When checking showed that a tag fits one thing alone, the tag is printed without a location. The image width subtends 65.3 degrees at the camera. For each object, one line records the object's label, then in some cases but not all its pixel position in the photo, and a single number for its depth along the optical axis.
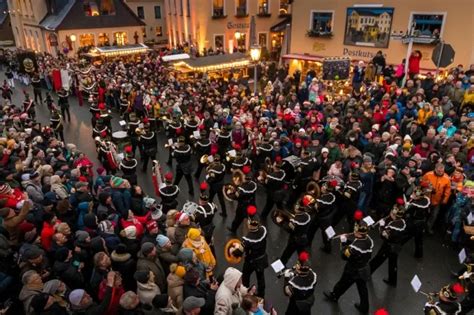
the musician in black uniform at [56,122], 13.95
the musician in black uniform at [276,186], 8.63
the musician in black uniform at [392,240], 6.71
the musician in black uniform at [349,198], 8.15
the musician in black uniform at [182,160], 10.07
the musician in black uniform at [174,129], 12.63
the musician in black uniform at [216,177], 9.06
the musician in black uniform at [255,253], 6.30
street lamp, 13.89
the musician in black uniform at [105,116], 13.88
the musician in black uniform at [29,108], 15.91
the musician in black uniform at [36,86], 20.02
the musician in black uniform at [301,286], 5.51
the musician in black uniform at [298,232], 6.85
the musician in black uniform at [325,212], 7.60
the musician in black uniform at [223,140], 11.77
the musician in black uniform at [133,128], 12.77
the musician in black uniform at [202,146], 11.16
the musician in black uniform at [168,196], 8.14
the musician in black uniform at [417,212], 7.21
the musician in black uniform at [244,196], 8.21
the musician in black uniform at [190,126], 12.71
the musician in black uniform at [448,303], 5.01
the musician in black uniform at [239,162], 9.59
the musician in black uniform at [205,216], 7.28
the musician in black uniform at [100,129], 12.41
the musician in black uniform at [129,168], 9.80
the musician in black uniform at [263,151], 10.70
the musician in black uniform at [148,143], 11.74
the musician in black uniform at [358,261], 6.05
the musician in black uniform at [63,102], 16.98
